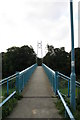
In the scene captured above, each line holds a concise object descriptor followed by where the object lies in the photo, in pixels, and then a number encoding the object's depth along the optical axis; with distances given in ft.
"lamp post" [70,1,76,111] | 10.30
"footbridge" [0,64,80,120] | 10.31
